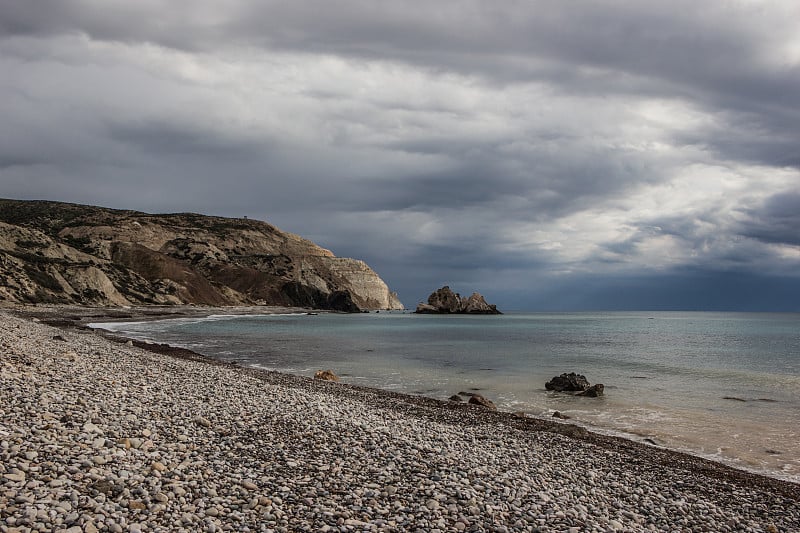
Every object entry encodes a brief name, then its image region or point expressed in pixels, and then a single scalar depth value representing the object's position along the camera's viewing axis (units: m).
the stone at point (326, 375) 29.94
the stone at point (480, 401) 23.41
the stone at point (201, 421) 12.67
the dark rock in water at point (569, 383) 29.00
